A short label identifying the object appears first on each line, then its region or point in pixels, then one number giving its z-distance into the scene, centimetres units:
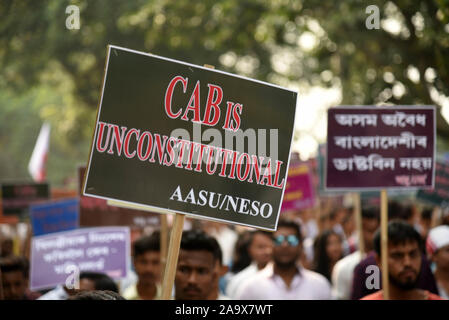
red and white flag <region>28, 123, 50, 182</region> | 1648
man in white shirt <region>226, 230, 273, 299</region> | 750
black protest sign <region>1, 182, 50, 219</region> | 1175
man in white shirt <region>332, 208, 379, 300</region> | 746
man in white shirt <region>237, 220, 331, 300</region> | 642
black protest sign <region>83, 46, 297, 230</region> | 399
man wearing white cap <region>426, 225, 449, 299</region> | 624
